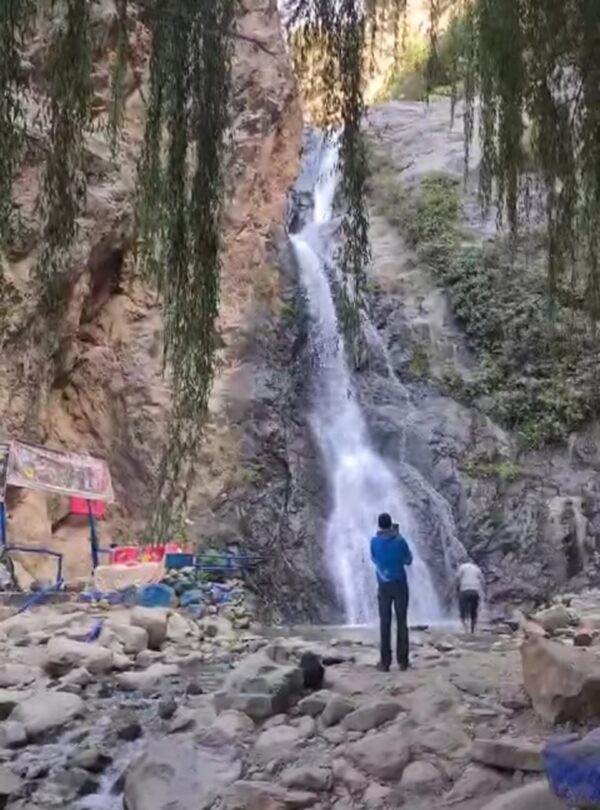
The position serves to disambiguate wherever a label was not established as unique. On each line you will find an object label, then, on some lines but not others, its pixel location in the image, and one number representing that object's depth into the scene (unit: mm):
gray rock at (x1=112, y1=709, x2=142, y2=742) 4742
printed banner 9289
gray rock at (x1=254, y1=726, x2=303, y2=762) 3867
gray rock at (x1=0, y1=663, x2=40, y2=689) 6000
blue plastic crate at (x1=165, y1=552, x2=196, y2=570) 10188
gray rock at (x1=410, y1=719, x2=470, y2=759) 3479
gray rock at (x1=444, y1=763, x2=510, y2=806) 3055
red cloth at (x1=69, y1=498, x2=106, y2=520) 10859
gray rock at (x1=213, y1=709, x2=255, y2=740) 4199
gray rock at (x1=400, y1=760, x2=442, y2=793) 3250
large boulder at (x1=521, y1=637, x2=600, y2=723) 3350
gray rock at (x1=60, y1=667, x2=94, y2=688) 6031
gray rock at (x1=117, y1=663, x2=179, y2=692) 6098
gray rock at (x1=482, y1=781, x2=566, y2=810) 2562
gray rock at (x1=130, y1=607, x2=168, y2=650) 7672
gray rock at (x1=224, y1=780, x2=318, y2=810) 3201
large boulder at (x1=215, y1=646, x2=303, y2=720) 4496
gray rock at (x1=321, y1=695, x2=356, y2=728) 4168
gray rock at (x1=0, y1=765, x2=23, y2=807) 3796
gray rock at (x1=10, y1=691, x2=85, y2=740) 4887
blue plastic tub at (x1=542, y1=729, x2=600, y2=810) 1984
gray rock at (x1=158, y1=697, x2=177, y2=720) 5117
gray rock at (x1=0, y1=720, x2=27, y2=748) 4671
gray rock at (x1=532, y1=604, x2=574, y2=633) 7629
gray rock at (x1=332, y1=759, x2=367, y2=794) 3367
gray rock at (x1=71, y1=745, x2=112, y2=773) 4238
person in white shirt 8547
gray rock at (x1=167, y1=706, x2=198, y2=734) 4605
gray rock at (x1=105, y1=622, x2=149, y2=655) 7270
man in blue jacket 5594
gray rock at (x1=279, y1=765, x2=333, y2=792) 3385
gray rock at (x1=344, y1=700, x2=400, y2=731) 3996
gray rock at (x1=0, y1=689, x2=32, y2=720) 5156
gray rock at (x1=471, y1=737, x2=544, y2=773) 3037
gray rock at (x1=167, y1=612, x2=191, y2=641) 8039
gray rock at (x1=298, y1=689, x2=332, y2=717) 4387
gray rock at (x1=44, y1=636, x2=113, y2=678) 6391
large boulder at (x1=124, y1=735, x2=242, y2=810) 3551
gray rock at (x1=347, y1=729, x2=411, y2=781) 3422
